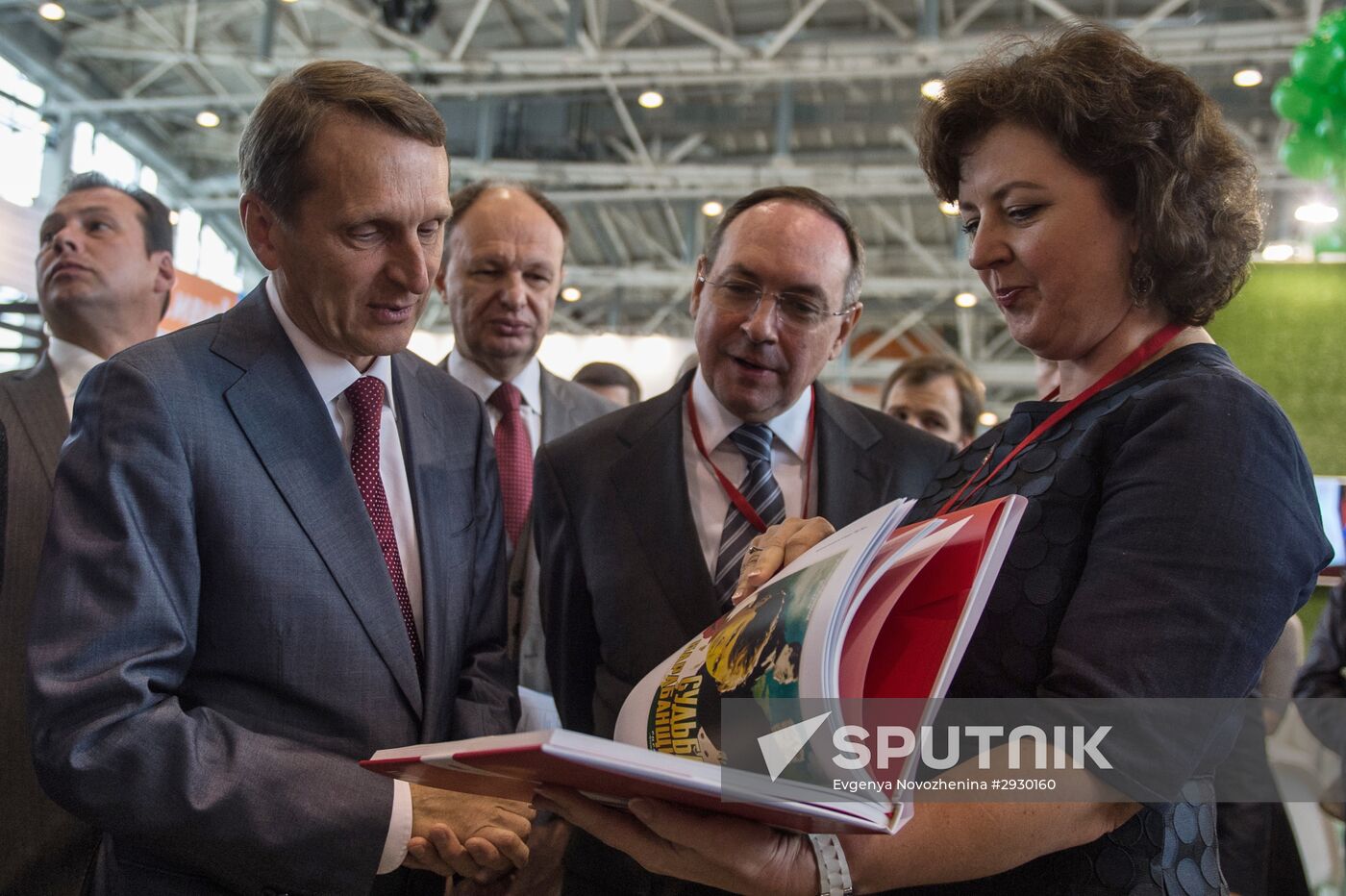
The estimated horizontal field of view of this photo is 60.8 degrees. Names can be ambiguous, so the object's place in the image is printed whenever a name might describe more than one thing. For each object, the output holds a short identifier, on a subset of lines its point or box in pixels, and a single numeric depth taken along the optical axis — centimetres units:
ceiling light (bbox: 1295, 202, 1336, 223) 492
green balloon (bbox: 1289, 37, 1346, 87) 400
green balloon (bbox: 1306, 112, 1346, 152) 393
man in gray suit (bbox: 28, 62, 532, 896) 146
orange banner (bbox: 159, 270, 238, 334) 736
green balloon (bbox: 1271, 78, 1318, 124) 415
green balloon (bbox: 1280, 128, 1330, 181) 402
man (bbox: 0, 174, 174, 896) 229
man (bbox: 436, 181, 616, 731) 332
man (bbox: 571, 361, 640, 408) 525
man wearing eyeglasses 213
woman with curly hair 122
